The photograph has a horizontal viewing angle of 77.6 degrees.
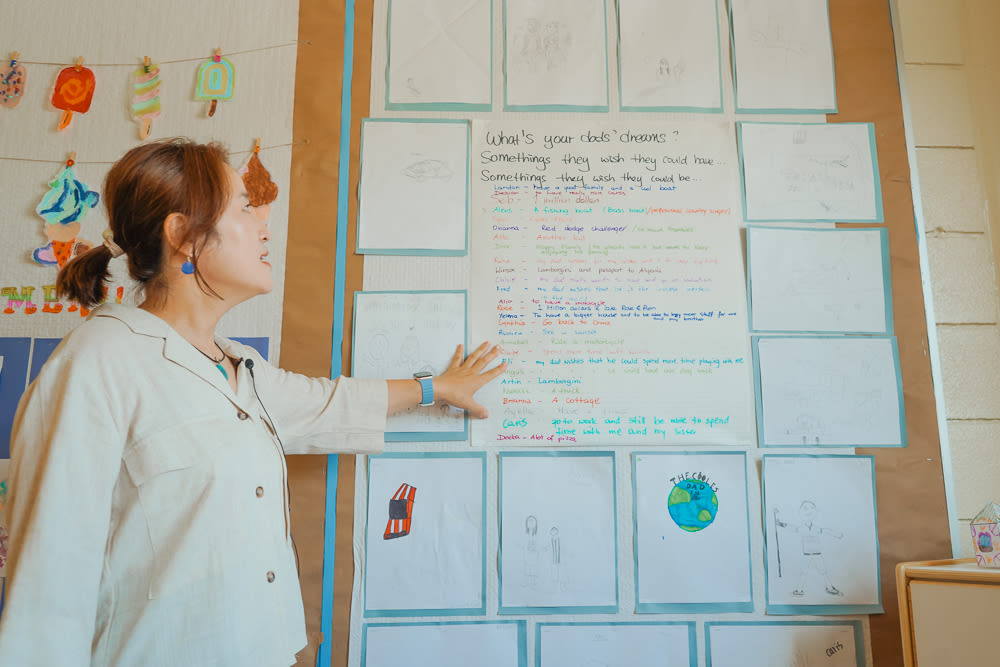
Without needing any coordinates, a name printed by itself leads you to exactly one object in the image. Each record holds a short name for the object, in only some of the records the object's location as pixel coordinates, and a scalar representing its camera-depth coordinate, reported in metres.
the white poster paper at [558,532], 1.43
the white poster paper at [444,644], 1.41
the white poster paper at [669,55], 1.60
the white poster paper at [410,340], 1.48
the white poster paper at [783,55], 1.61
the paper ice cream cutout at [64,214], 1.52
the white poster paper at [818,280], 1.54
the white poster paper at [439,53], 1.59
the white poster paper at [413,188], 1.53
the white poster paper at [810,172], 1.57
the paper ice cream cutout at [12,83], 1.59
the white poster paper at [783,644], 1.42
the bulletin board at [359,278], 1.44
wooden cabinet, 1.16
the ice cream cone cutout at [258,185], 1.54
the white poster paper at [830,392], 1.50
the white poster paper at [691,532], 1.44
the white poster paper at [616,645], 1.42
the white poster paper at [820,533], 1.45
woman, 0.86
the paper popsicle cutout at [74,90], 1.58
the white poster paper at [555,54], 1.59
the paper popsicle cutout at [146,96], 1.57
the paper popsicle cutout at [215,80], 1.58
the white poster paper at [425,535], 1.42
